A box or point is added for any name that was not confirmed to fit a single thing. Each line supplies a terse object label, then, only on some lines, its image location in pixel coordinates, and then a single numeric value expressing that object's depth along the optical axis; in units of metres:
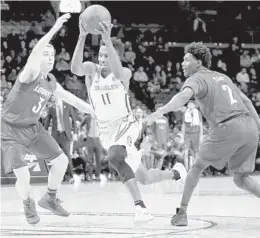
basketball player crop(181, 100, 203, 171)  16.41
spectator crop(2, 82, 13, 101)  16.23
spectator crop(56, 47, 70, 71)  19.73
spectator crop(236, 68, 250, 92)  21.08
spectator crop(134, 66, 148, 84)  20.94
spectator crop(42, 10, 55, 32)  21.39
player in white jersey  6.87
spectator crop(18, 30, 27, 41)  20.47
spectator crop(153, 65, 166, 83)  21.52
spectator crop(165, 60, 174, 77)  21.97
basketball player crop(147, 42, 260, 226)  6.47
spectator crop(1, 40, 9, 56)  19.91
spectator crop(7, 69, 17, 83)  18.94
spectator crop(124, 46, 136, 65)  21.23
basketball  6.64
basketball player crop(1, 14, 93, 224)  6.98
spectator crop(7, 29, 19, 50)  20.03
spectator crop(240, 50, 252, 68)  22.59
